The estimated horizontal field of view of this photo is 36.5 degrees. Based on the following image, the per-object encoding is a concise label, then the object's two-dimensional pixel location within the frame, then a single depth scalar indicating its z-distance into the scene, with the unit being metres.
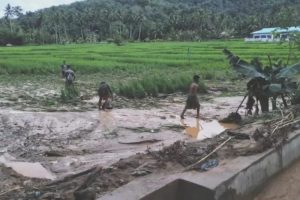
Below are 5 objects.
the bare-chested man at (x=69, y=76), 18.06
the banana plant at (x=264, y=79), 9.66
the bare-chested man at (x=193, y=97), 12.08
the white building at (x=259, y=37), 71.89
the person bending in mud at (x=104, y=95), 13.67
